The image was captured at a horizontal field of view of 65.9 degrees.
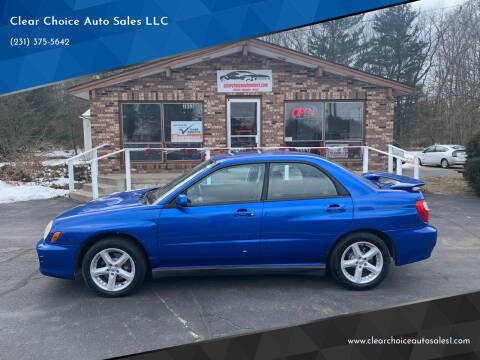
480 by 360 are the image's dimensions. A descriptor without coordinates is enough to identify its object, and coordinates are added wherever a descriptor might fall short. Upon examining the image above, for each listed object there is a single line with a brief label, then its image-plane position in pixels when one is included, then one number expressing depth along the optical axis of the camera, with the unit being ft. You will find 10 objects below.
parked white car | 69.00
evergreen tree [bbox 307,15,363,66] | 73.59
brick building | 39.81
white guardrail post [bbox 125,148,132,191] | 33.73
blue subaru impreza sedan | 13.01
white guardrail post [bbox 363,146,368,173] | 35.06
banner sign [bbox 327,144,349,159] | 41.14
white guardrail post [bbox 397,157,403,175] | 32.71
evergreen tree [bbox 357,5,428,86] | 87.20
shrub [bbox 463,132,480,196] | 32.82
